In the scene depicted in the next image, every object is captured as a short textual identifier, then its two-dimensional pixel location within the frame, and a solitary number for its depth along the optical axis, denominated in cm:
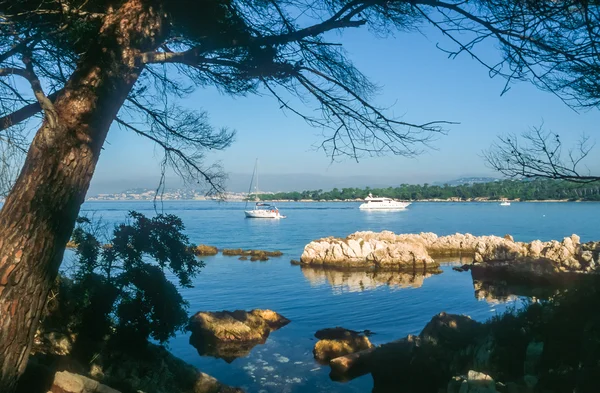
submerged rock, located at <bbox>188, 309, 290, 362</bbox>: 1352
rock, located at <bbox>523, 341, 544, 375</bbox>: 636
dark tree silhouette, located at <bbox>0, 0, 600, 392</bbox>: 256
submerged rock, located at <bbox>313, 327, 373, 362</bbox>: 1271
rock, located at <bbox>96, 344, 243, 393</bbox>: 802
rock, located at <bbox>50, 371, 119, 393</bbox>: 368
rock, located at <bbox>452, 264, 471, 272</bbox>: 2922
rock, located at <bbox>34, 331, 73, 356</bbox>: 688
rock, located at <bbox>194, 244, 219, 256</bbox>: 3679
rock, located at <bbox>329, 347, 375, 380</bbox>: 1135
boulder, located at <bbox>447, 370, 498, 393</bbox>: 595
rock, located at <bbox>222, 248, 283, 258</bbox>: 3547
